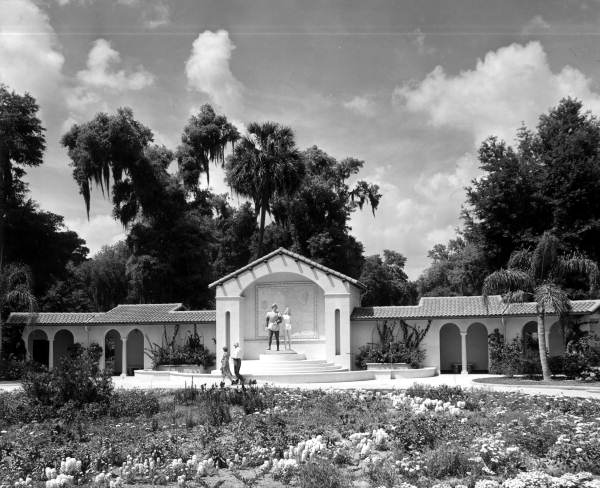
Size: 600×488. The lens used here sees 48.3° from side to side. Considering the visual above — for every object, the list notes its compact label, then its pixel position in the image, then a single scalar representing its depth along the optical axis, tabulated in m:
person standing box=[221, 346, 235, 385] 24.99
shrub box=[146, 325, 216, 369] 33.59
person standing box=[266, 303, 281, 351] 31.94
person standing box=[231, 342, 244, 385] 24.51
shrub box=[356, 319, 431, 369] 32.16
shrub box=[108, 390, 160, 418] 16.36
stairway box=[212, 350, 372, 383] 28.66
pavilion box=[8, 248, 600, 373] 33.06
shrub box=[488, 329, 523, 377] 30.19
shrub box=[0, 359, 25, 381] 31.58
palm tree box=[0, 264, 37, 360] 33.88
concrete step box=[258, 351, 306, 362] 31.88
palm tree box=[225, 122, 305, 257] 44.78
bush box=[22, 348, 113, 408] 16.64
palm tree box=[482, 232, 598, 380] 26.08
